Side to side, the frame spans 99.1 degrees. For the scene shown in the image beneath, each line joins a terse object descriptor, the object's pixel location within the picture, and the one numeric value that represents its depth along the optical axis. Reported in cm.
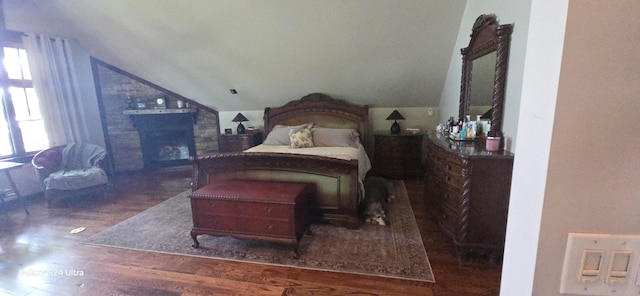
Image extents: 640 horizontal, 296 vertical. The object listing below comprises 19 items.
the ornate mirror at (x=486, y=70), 230
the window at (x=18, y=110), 373
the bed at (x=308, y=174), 273
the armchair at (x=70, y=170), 358
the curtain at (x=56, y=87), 394
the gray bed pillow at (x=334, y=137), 405
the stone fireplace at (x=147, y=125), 511
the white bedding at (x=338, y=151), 341
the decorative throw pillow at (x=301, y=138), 394
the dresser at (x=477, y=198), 205
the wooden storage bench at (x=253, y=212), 226
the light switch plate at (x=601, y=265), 50
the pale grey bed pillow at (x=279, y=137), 430
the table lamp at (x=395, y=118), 441
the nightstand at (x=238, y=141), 479
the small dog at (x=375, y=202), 292
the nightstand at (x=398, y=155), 432
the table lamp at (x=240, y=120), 496
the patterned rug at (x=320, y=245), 218
